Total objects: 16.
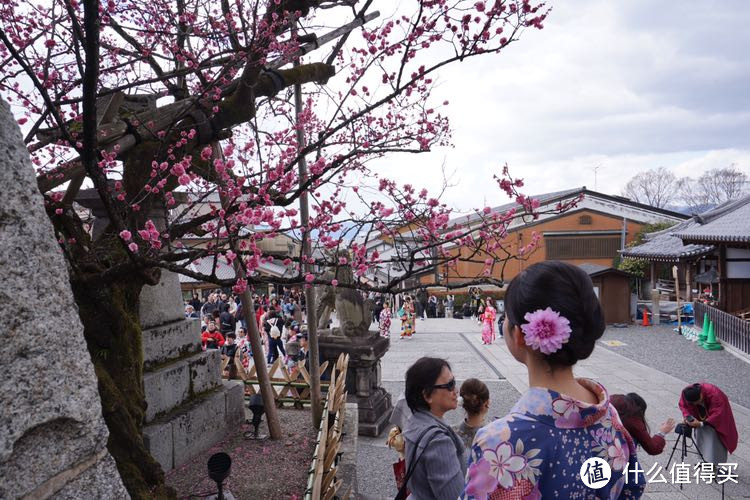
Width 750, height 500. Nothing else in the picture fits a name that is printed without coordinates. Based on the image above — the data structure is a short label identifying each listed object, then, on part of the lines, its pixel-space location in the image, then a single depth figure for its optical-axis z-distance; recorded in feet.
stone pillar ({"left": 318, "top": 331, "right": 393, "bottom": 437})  25.61
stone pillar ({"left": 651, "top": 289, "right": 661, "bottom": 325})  67.72
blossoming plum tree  9.34
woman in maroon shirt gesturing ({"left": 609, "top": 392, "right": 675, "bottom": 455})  13.97
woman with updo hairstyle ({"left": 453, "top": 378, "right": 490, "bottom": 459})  10.02
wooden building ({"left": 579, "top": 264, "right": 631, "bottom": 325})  68.69
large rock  5.61
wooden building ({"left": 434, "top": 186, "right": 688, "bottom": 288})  101.35
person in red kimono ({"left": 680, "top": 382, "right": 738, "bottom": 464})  17.04
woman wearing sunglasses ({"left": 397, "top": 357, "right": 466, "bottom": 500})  7.77
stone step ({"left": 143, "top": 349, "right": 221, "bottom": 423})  13.99
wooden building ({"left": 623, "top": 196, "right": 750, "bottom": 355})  45.01
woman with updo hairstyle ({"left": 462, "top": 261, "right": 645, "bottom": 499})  4.43
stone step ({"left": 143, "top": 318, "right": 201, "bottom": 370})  14.75
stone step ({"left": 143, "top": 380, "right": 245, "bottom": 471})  13.56
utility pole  16.20
